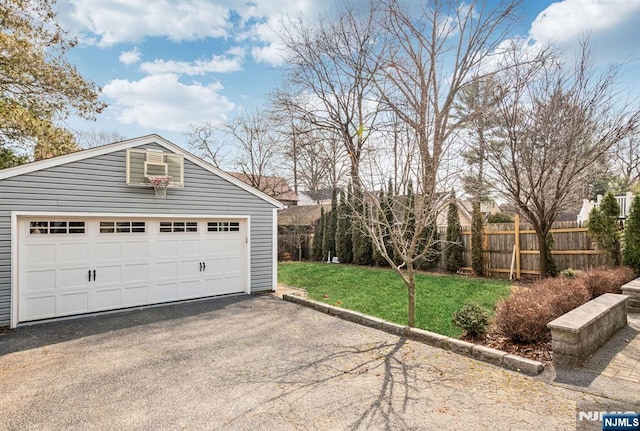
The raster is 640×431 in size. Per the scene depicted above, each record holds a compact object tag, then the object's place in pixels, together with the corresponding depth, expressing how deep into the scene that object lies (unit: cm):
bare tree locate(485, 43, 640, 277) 812
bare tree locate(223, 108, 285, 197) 2428
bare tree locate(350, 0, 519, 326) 1069
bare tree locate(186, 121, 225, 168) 2430
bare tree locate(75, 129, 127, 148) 2650
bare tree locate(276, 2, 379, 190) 1362
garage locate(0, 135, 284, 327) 658
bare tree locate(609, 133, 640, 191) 934
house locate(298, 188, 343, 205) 3292
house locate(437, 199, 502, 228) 1818
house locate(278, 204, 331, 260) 1912
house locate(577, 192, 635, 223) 1370
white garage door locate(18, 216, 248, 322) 674
